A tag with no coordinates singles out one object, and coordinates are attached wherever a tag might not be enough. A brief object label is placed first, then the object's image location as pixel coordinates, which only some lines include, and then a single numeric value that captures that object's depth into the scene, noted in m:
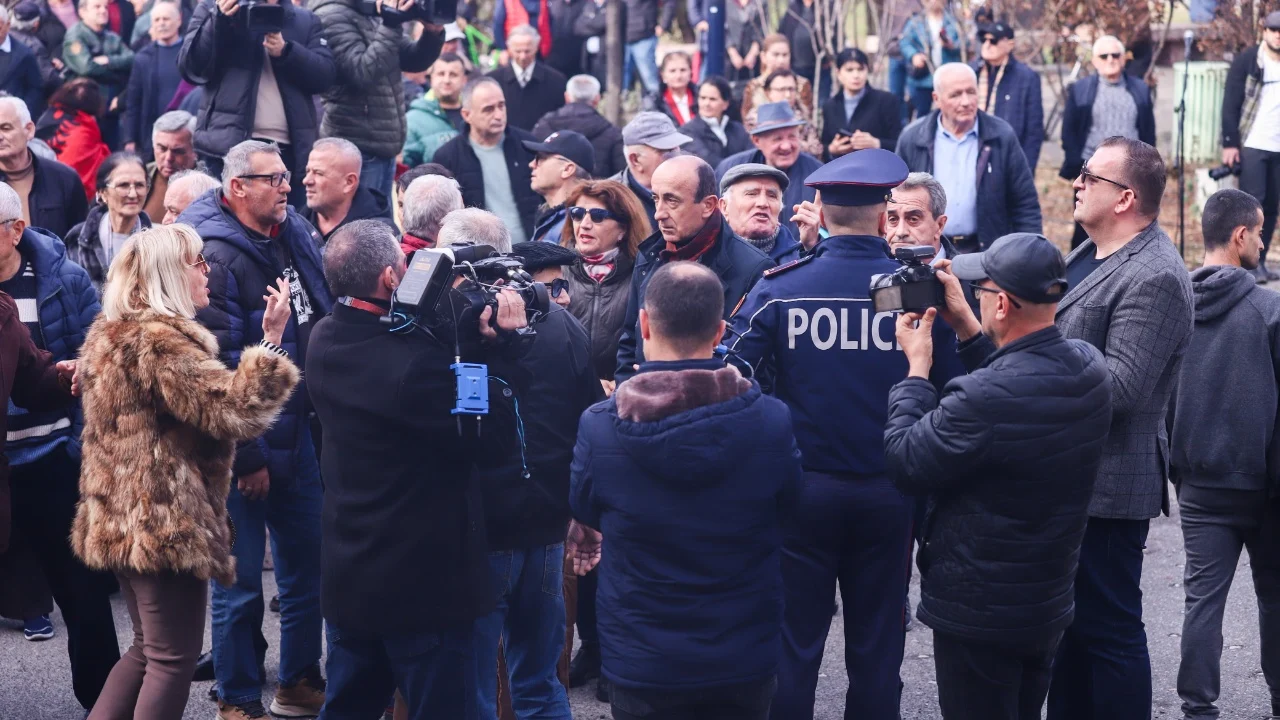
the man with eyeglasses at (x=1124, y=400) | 4.62
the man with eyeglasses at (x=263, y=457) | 5.40
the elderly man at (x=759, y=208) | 6.42
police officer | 4.56
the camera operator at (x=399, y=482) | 4.09
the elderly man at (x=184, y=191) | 6.58
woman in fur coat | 4.58
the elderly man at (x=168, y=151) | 7.91
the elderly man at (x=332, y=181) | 6.56
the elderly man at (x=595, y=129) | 9.81
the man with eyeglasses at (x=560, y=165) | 7.58
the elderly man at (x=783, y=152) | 7.93
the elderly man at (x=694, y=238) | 5.52
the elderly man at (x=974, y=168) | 8.57
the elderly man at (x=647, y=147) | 7.35
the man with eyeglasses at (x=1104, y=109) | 11.11
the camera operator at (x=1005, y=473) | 3.83
